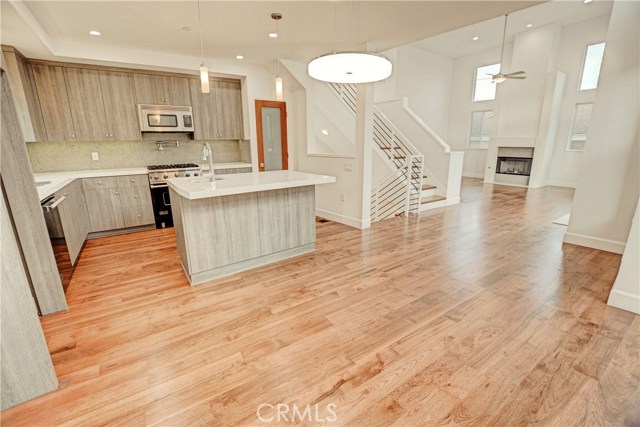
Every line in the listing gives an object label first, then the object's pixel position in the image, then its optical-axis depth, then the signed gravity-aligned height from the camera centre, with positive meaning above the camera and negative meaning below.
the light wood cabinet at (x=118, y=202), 4.08 -0.81
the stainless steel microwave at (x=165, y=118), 4.50 +0.40
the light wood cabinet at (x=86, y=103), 4.07 +0.58
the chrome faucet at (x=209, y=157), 2.89 -0.13
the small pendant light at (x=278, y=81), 3.05 +0.62
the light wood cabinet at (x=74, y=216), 3.00 -0.80
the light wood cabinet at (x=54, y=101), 3.91 +0.59
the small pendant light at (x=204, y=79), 2.56 +0.55
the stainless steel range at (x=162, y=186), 4.47 -0.62
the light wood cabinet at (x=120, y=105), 4.27 +0.58
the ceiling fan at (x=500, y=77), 6.86 +1.42
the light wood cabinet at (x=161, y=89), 4.48 +0.84
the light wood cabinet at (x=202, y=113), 4.86 +0.50
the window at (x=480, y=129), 10.01 +0.35
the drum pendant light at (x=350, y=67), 1.95 +0.52
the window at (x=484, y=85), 9.59 +1.76
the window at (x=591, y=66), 7.45 +1.80
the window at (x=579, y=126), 7.92 +0.31
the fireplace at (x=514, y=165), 8.58 -0.78
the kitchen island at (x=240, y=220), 2.74 -0.78
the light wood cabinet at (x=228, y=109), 5.09 +0.58
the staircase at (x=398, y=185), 5.39 -0.81
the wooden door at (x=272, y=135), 5.35 +0.14
